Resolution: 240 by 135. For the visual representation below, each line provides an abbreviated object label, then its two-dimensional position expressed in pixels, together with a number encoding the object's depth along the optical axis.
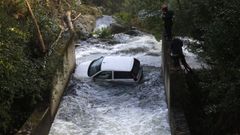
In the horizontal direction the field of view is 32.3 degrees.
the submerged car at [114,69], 18.69
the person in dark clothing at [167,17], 17.88
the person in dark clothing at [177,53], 15.52
